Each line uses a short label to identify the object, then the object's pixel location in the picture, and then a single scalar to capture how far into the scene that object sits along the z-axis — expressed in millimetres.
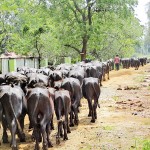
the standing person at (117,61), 39269
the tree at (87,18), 30234
